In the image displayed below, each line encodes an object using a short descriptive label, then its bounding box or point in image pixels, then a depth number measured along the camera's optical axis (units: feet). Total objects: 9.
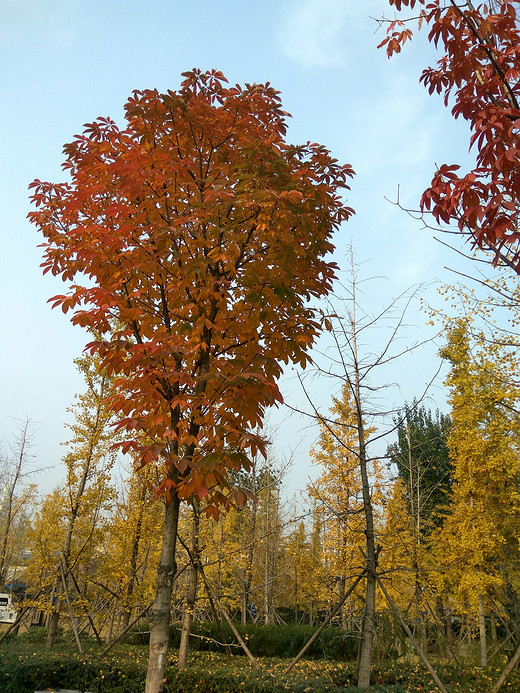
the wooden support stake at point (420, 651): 15.16
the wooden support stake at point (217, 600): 20.89
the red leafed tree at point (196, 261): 10.44
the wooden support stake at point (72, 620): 24.55
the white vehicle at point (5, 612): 65.36
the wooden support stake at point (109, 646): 21.26
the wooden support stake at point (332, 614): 16.59
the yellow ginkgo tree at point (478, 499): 40.78
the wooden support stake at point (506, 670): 16.21
